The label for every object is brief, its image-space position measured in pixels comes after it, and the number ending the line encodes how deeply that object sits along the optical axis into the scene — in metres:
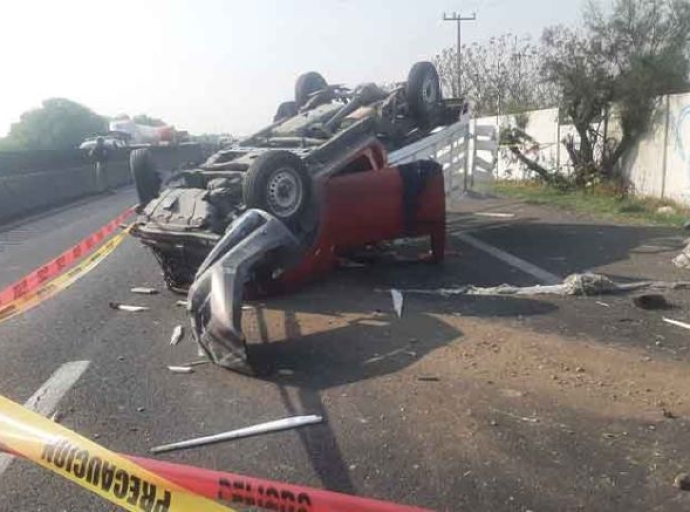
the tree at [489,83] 30.55
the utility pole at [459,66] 35.19
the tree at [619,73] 15.48
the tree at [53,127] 66.25
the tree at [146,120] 98.03
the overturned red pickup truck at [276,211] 5.88
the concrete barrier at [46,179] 17.59
